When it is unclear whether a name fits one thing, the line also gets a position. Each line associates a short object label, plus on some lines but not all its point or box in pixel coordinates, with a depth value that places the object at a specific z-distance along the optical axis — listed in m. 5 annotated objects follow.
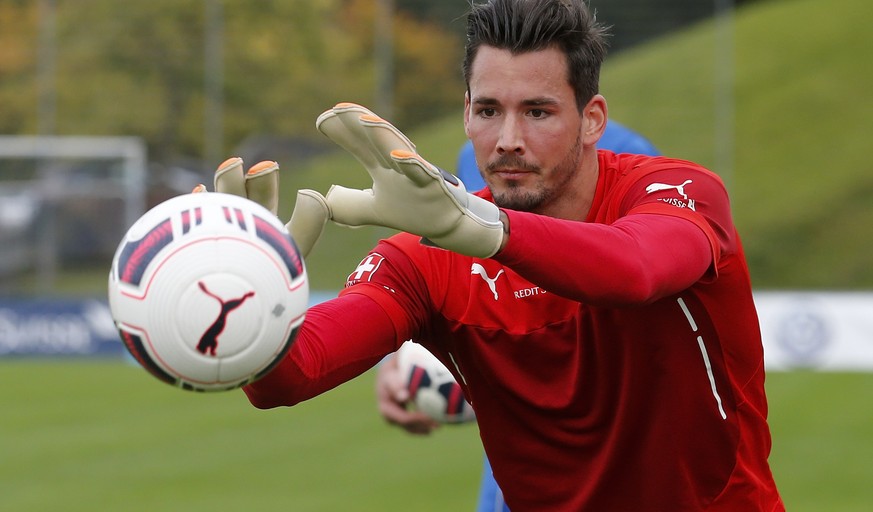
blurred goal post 40.34
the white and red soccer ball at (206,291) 6.12
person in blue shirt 11.76
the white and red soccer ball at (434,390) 10.92
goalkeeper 7.25
